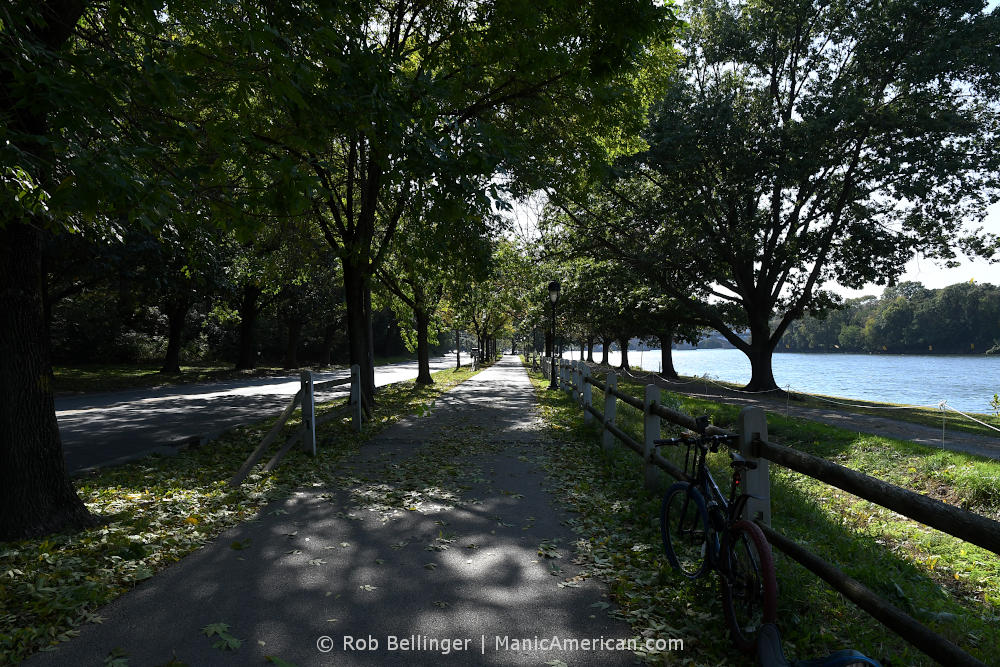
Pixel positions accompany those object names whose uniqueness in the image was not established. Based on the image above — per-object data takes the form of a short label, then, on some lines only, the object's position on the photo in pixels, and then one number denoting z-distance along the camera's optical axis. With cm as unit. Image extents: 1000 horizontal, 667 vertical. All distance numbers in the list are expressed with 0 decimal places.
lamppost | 2112
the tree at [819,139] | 1761
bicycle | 296
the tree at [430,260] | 689
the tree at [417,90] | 516
